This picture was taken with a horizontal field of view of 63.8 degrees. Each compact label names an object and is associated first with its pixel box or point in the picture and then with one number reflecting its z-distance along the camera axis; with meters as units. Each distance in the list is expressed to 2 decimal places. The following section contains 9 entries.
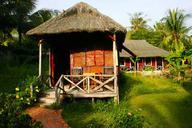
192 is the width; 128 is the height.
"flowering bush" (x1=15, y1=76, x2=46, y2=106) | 7.23
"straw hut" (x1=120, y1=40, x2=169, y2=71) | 18.02
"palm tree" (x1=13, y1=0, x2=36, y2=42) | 15.54
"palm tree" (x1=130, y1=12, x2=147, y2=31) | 30.85
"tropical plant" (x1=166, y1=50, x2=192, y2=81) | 12.77
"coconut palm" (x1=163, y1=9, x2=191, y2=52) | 22.21
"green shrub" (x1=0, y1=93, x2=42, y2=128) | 3.20
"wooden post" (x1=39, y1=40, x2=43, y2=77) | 8.32
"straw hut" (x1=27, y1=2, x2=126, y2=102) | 7.64
